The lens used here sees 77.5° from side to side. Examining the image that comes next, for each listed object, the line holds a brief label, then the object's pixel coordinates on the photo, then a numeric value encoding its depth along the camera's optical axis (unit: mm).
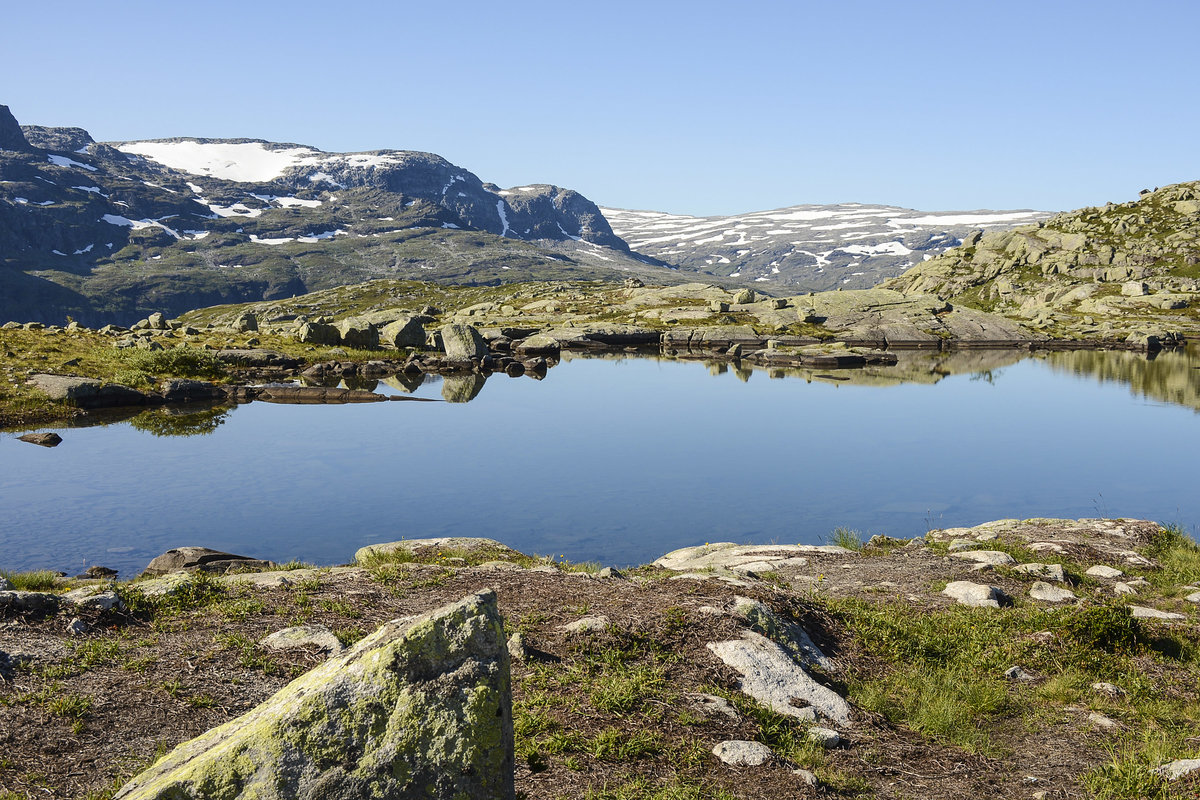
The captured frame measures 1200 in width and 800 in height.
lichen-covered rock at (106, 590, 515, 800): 6281
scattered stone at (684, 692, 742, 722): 11609
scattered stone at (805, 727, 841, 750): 11234
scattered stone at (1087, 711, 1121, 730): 12180
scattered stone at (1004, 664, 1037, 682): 13953
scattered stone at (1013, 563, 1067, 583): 18453
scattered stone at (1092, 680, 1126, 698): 13250
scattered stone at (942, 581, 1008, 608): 16875
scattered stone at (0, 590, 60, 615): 12750
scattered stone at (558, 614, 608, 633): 13711
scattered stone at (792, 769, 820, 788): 10016
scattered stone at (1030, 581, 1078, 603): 17198
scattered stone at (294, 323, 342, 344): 95875
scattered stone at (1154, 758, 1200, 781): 9922
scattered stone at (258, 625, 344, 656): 12516
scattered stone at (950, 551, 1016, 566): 19781
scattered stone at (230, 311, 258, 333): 109062
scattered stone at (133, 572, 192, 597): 14484
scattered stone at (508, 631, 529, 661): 12695
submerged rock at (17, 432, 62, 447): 43456
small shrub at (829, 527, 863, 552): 24361
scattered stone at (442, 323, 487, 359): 94438
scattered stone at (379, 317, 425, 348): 100625
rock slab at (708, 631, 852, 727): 12203
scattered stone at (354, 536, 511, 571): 20672
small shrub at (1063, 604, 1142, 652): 14703
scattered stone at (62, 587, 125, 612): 13320
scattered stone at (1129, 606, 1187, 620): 16094
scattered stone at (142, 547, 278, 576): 20141
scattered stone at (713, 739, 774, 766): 10383
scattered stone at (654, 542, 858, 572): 20828
